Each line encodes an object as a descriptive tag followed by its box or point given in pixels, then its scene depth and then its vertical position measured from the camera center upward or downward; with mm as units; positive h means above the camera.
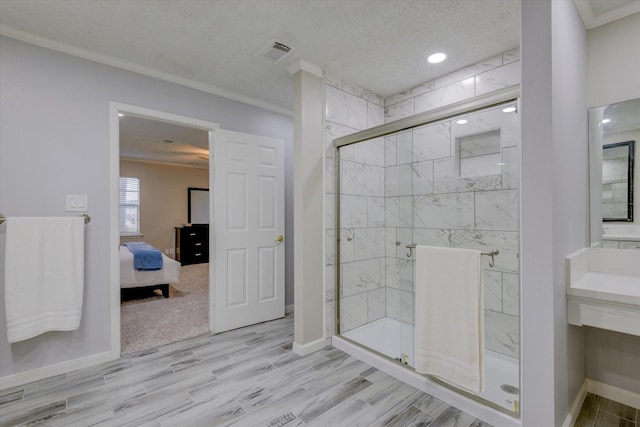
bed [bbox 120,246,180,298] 4039 -878
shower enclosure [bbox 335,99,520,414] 2043 -59
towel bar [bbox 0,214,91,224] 2338 -31
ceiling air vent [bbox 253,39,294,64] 2301 +1325
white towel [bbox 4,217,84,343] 2039 -446
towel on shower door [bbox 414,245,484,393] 1723 -635
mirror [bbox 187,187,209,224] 7680 +236
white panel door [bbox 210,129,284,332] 3062 -170
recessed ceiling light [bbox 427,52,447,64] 2434 +1321
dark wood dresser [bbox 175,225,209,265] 7078 -746
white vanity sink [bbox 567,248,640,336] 1433 -394
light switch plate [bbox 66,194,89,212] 2305 +89
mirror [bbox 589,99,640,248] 1823 +257
